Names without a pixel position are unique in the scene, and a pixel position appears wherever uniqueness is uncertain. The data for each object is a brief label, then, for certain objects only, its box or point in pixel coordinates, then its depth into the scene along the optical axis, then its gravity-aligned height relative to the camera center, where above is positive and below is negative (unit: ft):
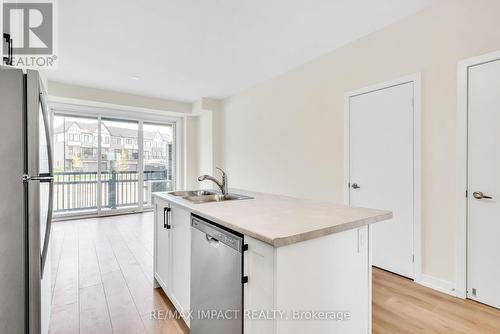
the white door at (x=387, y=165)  8.39 -0.02
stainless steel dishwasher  3.97 -2.05
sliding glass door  17.02 +0.07
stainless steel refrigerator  3.32 -0.53
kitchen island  3.46 -1.56
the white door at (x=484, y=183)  6.53 -0.50
